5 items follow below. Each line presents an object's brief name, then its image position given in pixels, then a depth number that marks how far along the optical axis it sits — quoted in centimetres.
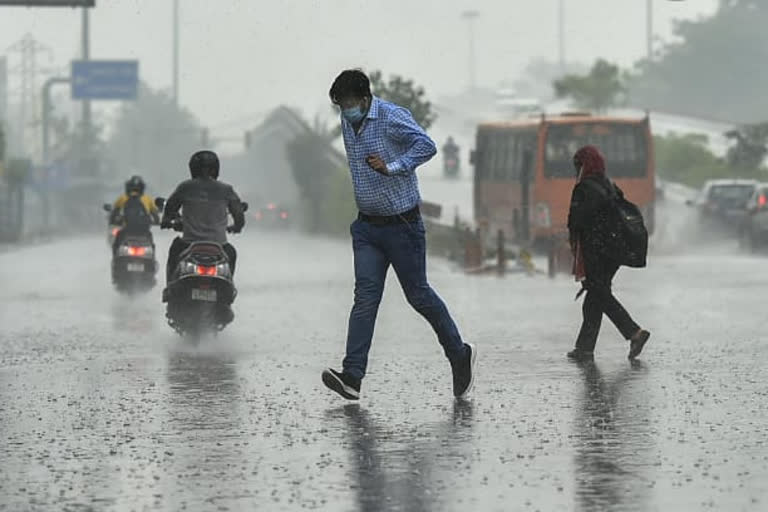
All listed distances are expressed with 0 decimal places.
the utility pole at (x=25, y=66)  18262
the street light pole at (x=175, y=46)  13438
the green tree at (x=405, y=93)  6925
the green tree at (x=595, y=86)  10938
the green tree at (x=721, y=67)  17575
